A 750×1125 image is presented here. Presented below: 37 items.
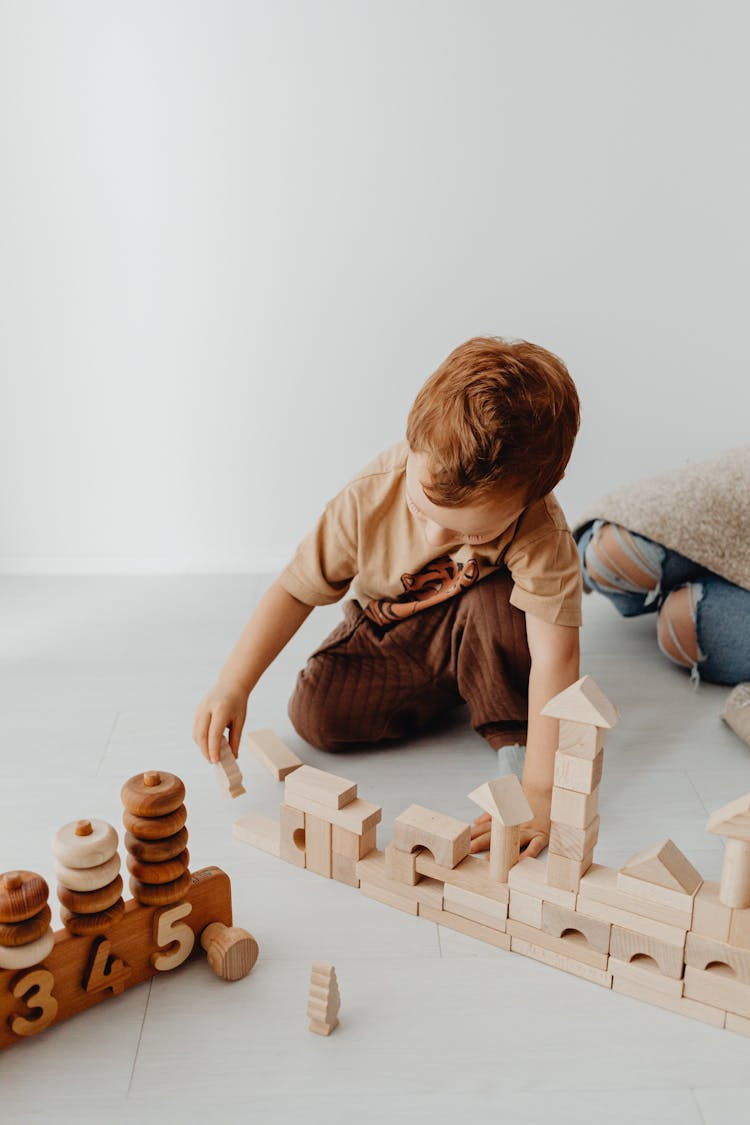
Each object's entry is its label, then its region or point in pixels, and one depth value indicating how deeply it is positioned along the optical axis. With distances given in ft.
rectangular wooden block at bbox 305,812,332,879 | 2.86
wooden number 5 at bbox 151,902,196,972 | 2.46
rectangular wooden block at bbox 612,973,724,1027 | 2.41
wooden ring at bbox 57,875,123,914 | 2.32
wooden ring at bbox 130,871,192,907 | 2.43
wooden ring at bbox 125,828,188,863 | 2.39
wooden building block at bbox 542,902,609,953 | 2.49
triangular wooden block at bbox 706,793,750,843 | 2.19
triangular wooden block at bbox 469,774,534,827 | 2.45
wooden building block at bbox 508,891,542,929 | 2.57
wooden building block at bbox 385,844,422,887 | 2.71
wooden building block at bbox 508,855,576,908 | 2.51
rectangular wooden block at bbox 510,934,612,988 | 2.53
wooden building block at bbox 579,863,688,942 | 2.38
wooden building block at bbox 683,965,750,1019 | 2.36
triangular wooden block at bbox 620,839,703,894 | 2.35
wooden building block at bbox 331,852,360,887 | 2.85
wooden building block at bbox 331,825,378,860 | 2.81
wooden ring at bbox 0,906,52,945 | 2.18
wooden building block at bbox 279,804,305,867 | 2.91
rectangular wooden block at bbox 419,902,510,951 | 2.64
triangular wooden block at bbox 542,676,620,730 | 2.27
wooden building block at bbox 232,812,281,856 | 3.01
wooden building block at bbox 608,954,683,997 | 2.43
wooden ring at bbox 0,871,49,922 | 2.15
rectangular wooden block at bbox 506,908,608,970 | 2.53
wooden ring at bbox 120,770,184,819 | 2.34
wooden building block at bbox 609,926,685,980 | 2.41
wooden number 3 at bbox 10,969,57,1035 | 2.26
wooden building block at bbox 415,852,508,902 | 2.62
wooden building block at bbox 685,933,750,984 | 2.33
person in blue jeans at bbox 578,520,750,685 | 3.95
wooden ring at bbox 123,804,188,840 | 2.36
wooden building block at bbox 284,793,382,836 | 2.78
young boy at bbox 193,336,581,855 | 2.62
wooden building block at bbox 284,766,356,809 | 2.79
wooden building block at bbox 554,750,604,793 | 2.33
